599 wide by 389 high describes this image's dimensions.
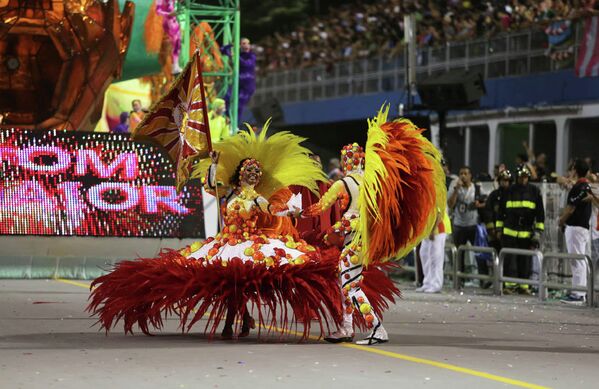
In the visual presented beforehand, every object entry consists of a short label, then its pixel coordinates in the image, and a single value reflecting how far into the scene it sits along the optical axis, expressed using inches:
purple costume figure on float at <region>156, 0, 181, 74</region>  1180.7
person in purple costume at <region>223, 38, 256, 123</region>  1357.0
